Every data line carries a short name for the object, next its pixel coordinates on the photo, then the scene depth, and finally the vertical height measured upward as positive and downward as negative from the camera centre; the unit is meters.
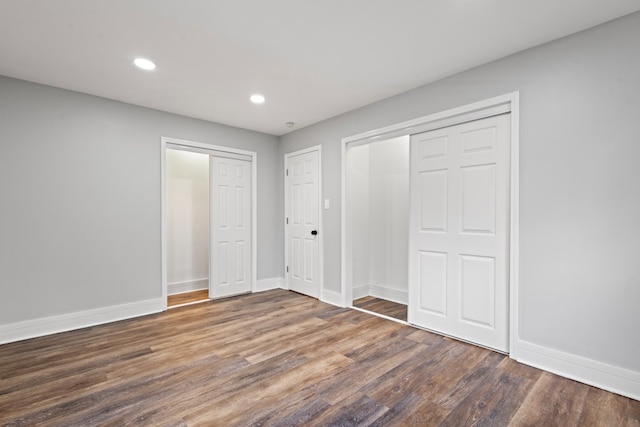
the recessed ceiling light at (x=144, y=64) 2.60 +1.31
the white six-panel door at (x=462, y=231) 2.62 -0.18
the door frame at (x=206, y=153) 3.82 +0.42
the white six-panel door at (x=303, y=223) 4.39 -0.17
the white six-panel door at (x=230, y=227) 4.42 -0.22
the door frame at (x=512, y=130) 2.47 +0.86
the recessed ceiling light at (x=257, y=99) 3.40 +1.31
